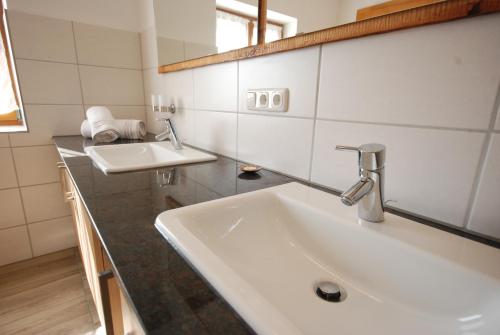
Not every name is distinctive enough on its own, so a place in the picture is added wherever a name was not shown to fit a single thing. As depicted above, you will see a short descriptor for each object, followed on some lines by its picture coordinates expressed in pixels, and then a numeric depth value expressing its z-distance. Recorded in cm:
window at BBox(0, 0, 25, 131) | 130
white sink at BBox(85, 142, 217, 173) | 93
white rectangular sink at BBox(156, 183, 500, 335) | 34
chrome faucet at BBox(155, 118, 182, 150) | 111
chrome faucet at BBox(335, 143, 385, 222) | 44
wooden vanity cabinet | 40
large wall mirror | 49
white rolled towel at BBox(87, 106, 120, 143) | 124
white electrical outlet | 75
